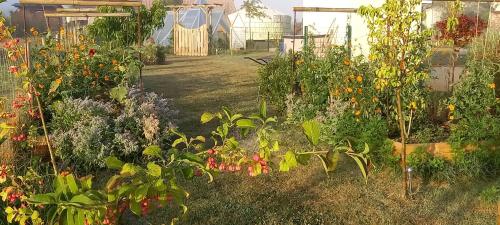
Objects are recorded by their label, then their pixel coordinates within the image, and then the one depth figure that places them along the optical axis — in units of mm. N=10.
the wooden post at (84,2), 5523
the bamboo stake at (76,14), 8755
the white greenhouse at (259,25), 31188
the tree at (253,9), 32228
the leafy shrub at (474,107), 5191
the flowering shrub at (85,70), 6195
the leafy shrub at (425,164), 5059
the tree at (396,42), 4098
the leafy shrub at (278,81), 7863
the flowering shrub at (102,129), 5238
